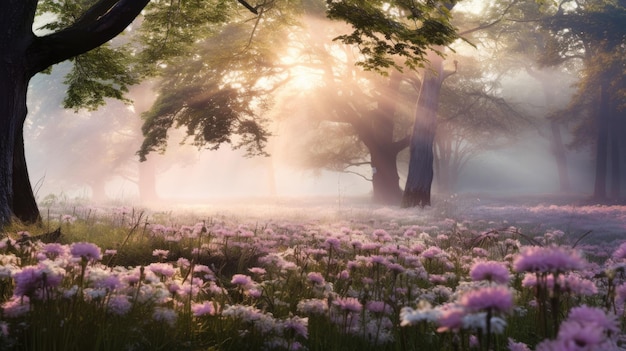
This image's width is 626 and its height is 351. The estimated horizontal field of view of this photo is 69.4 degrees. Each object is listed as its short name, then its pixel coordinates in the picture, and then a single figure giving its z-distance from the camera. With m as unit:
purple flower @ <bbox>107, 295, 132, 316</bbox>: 2.16
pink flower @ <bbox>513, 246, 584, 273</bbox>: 1.28
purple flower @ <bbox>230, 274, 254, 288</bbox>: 2.67
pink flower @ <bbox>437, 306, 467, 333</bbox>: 1.15
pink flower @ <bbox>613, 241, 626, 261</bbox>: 2.26
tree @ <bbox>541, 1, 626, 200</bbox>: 25.28
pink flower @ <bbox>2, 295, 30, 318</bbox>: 2.00
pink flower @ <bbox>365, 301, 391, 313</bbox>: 2.52
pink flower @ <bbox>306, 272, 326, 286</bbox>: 2.80
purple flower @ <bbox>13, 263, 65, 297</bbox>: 1.91
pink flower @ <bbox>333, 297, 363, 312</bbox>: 2.18
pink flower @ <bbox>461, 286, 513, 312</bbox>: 1.15
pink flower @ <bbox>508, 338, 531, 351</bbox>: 1.96
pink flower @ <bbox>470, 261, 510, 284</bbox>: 1.44
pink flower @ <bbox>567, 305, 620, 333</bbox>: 1.18
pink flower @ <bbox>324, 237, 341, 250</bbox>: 3.51
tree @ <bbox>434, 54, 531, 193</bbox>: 27.91
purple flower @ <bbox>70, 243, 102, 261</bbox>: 2.07
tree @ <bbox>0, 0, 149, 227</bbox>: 6.49
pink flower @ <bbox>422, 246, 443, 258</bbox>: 3.67
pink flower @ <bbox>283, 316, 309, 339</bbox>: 2.32
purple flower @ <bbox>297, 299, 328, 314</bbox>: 2.54
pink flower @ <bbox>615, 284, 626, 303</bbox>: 2.04
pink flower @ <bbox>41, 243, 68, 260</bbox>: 2.52
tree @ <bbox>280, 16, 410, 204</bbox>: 23.58
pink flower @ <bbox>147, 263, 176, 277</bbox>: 2.76
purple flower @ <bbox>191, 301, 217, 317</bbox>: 2.47
